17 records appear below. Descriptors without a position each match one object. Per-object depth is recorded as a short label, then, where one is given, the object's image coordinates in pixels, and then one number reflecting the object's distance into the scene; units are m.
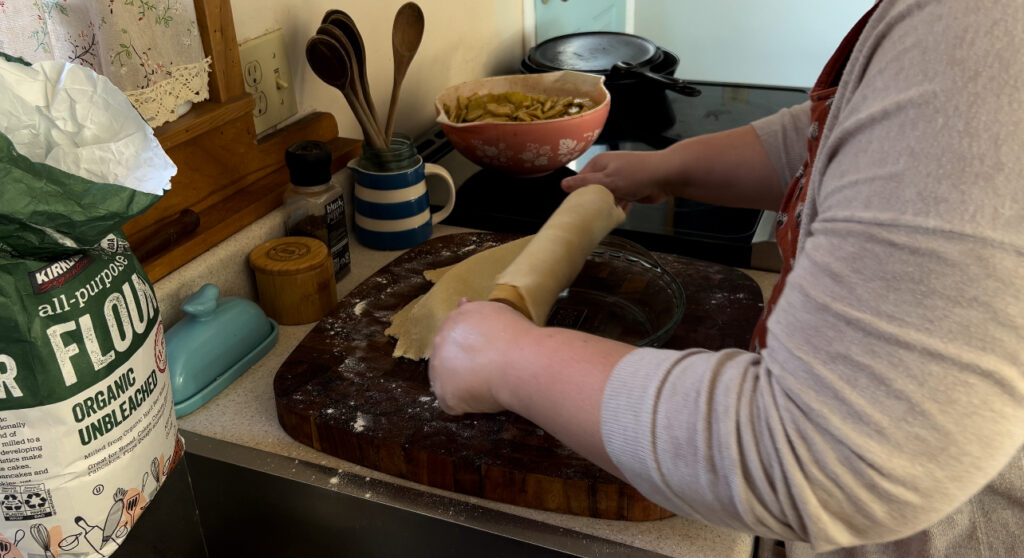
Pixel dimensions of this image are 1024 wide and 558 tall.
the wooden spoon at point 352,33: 1.13
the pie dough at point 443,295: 0.92
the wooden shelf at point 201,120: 0.90
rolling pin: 0.81
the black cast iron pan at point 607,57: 1.61
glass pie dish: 0.97
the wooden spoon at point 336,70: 1.08
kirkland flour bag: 0.58
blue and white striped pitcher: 1.15
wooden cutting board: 0.75
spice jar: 1.02
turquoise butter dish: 0.87
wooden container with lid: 1.00
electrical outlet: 1.07
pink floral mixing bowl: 1.26
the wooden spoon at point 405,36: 1.24
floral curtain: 0.75
